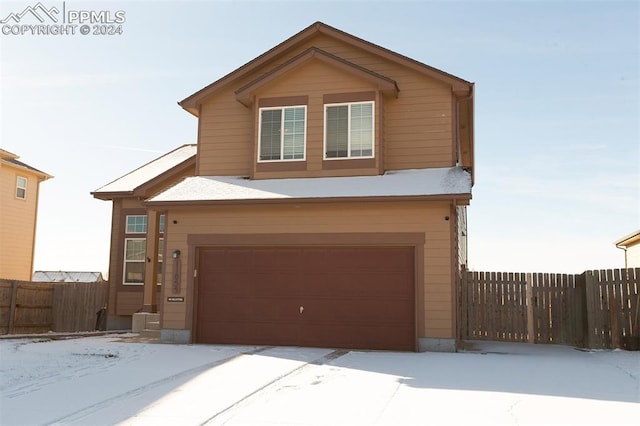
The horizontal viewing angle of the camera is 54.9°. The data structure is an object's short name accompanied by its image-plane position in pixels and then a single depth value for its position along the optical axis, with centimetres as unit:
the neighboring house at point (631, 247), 2803
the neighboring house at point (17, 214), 2738
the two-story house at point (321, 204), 1383
